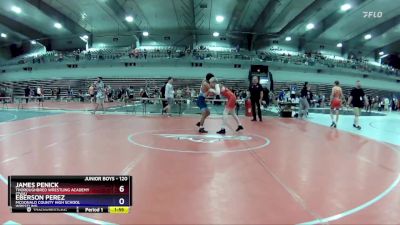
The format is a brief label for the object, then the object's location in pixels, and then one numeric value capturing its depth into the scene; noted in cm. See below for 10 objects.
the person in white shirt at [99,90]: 1462
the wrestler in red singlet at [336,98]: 1144
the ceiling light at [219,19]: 3085
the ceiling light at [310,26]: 3284
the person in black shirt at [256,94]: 1273
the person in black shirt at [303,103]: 1511
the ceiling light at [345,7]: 2529
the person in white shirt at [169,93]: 1382
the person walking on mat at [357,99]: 1138
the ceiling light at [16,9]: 2745
